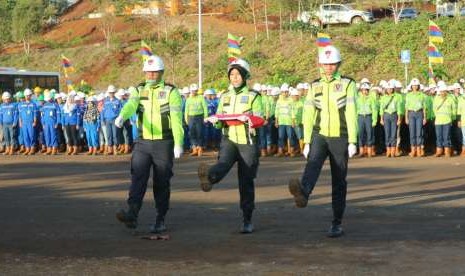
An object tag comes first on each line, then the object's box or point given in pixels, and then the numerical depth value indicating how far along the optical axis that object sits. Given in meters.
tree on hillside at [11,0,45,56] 61.50
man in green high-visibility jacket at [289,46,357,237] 10.29
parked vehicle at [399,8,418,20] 50.71
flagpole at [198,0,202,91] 37.03
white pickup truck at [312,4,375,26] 50.76
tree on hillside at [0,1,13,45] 62.34
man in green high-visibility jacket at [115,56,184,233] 10.61
